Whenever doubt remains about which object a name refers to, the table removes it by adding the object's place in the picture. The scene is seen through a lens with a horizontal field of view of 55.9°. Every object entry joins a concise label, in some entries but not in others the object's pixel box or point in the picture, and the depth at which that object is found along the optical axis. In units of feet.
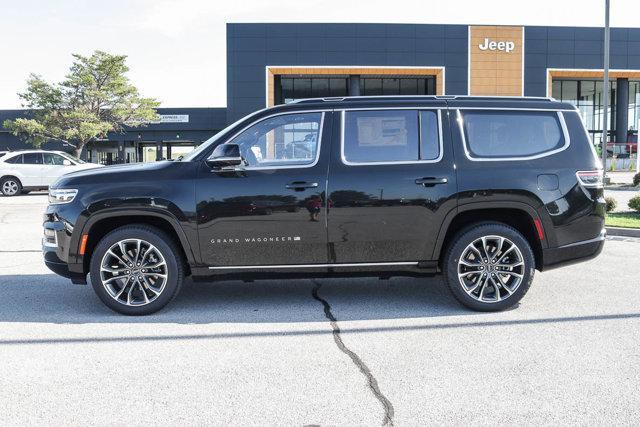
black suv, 17.79
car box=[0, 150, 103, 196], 74.74
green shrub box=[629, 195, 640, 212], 42.45
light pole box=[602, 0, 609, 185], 71.06
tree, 158.51
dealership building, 137.90
